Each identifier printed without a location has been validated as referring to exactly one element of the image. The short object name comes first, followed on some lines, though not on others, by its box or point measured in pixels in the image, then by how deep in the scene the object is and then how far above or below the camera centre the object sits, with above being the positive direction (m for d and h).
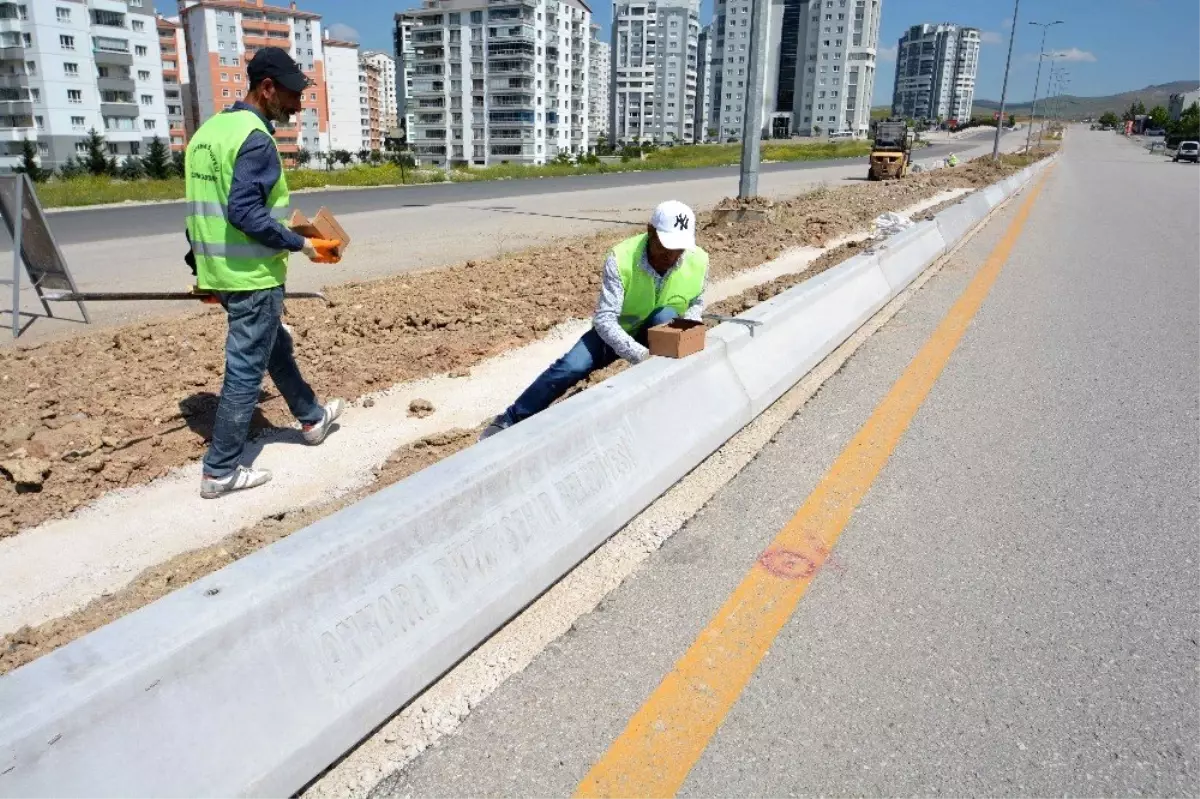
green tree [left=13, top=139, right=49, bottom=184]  45.69 -1.88
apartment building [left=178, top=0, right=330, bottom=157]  109.12 +11.37
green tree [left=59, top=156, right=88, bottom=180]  51.74 -2.20
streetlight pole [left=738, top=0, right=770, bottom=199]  13.62 +1.00
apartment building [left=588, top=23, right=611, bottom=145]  157.52 +10.64
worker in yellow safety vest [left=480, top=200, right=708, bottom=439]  4.59 -0.89
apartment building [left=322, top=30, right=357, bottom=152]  130.38 +6.62
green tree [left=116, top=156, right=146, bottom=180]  50.74 -2.21
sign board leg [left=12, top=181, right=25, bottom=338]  7.79 -1.11
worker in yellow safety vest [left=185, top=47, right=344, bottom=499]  4.00 -0.47
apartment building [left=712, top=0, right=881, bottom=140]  145.75 +13.62
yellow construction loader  36.38 -0.17
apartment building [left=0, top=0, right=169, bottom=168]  70.06 +4.79
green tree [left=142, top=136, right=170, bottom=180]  54.16 -1.85
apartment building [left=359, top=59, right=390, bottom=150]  140.38 +5.90
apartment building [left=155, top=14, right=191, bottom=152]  118.38 +8.42
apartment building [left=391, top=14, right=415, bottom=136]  106.50 +11.55
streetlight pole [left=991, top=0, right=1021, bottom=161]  41.02 +2.98
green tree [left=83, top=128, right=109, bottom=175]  57.12 -1.61
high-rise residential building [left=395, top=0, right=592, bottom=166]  99.69 +7.04
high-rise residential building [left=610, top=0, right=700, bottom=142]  167.88 +14.38
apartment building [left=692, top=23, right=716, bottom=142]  178.62 +11.45
